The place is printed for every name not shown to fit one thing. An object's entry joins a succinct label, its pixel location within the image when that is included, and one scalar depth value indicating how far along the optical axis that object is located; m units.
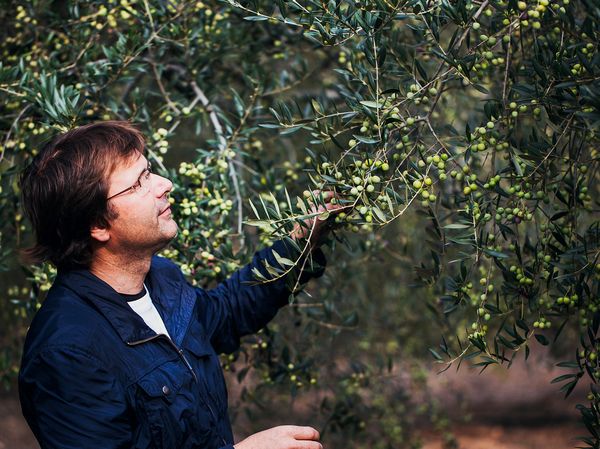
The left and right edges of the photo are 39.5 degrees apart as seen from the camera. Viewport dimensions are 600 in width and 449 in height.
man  2.20
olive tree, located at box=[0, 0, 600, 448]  2.42
